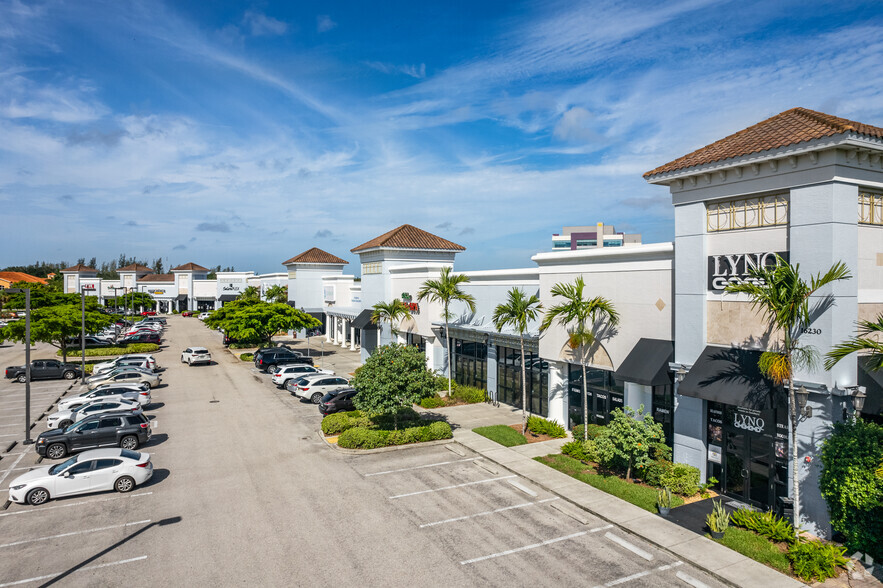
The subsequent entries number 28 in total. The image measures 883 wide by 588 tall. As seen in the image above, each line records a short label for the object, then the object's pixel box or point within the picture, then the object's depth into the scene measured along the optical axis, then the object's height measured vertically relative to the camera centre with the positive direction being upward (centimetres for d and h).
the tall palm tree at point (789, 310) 1479 -53
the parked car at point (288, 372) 3812 -574
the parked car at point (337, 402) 3006 -614
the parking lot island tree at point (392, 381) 2461 -415
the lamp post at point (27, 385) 2452 -431
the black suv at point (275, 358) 4638 -577
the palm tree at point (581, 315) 2292 -105
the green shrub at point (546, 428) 2567 -651
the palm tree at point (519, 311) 2716 -102
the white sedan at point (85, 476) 1805 -634
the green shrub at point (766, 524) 1486 -662
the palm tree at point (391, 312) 3959 -159
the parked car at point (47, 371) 4097 -598
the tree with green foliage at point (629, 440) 1894 -528
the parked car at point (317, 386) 3359 -592
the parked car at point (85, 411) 2636 -587
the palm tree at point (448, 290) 3341 +7
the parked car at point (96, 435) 2272 -619
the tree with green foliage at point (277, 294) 7412 -35
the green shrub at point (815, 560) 1309 -660
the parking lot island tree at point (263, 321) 5294 -296
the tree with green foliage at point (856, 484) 1312 -477
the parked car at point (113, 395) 2972 -589
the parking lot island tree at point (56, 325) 4206 -259
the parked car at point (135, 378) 3641 -586
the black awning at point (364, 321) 4497 -249
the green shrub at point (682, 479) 1797 -632
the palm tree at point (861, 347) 1287 -143
